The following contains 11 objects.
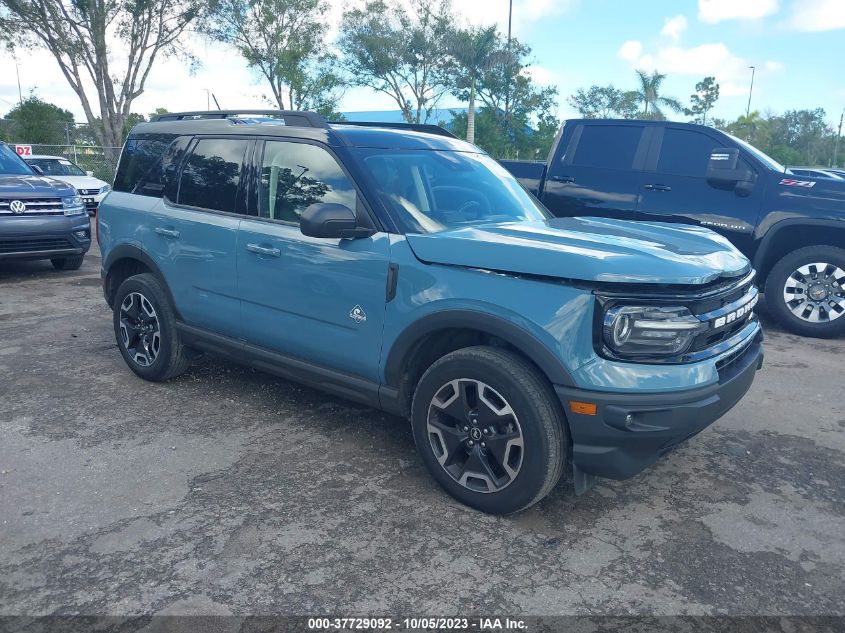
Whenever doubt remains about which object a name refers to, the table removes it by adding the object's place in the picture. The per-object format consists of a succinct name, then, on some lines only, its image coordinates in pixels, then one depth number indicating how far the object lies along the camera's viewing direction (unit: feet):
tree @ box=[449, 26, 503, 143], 127.13
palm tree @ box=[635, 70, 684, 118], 142.61
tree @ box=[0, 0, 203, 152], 76.48
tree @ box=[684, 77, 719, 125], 216.74
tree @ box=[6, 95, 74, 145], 93.71
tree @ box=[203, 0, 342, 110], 109.91
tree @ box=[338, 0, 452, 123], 132.46
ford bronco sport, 9.25
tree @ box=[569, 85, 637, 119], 176.24
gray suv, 27.17
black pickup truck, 21.33
